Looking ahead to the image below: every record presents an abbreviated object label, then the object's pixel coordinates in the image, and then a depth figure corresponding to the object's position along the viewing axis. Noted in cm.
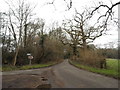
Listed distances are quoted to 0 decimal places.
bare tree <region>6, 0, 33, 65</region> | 1829
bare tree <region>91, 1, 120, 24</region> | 835
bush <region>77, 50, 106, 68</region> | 1250
